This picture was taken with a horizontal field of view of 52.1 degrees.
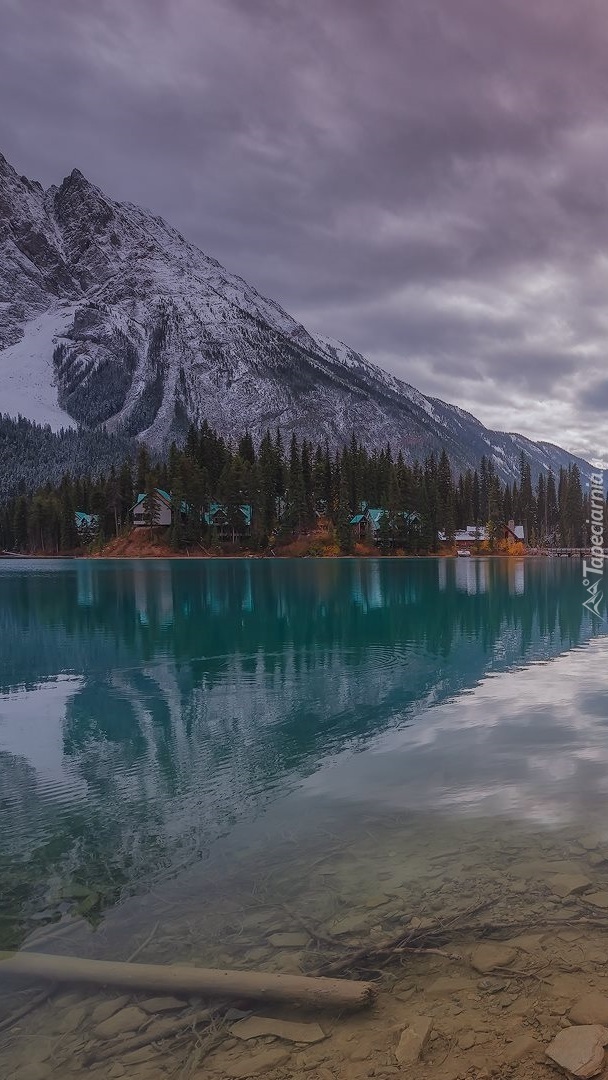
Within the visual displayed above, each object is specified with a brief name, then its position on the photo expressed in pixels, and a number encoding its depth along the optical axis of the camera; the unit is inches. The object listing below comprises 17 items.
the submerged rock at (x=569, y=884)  375.7
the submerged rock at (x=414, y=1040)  249.6
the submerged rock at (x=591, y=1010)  261.1
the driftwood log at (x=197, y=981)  284.7
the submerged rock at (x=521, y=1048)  242.8
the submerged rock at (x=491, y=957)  306.2
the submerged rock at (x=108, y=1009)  286.2
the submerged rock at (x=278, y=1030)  265.4
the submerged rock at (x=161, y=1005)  289.1
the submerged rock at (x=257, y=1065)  250.8
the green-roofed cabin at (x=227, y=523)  6756.9
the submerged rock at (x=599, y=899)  358.6
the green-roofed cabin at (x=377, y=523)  6742.1
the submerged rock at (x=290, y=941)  333.7
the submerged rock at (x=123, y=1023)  277.3
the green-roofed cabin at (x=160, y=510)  6983.3
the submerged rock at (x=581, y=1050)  229.5
